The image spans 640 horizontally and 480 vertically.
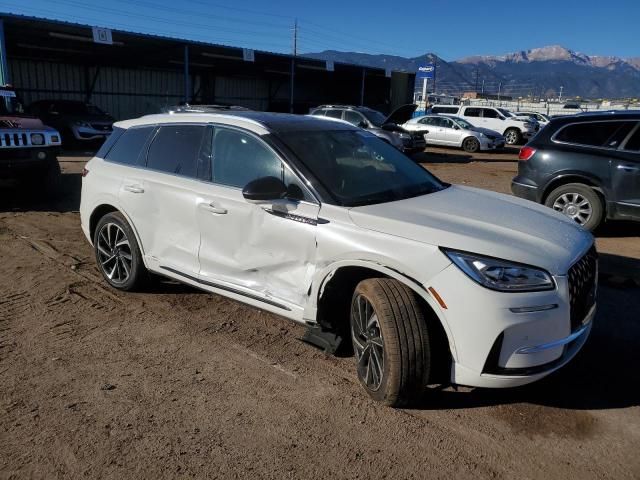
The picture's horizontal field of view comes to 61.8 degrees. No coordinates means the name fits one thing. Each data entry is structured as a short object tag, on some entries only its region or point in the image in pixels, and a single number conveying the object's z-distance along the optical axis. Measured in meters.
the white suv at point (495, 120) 26.19
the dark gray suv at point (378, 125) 17.50
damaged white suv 2.78
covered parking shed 20.84
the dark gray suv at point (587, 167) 6.98
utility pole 27.14
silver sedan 22.38
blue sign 39.44
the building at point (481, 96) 69.80
